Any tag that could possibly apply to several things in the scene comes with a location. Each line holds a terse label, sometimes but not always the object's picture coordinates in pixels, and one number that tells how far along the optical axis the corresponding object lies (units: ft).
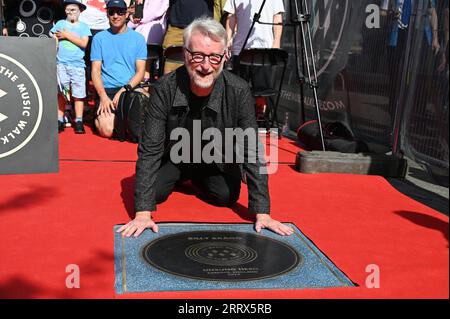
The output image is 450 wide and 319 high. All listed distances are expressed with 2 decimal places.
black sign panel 12.37
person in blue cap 18.47
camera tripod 15.40
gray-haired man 9.16
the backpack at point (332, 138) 15.90
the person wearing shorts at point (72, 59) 19.30
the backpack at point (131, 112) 17.63
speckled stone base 7.13
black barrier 13.85
